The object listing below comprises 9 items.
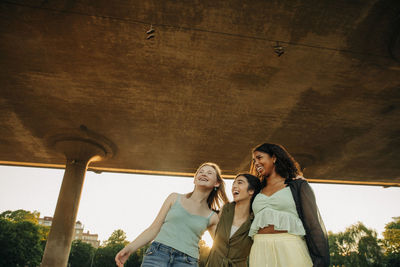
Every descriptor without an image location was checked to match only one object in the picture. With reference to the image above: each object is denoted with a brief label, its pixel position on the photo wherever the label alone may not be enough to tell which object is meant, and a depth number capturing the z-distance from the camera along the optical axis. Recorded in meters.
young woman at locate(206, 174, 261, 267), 3.07
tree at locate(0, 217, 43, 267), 40.81
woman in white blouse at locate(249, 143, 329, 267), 2.52
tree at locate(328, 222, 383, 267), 45.06
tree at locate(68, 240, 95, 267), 62.47
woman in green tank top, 2.93
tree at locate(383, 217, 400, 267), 41.33
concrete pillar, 13.16
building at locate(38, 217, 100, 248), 128.81
